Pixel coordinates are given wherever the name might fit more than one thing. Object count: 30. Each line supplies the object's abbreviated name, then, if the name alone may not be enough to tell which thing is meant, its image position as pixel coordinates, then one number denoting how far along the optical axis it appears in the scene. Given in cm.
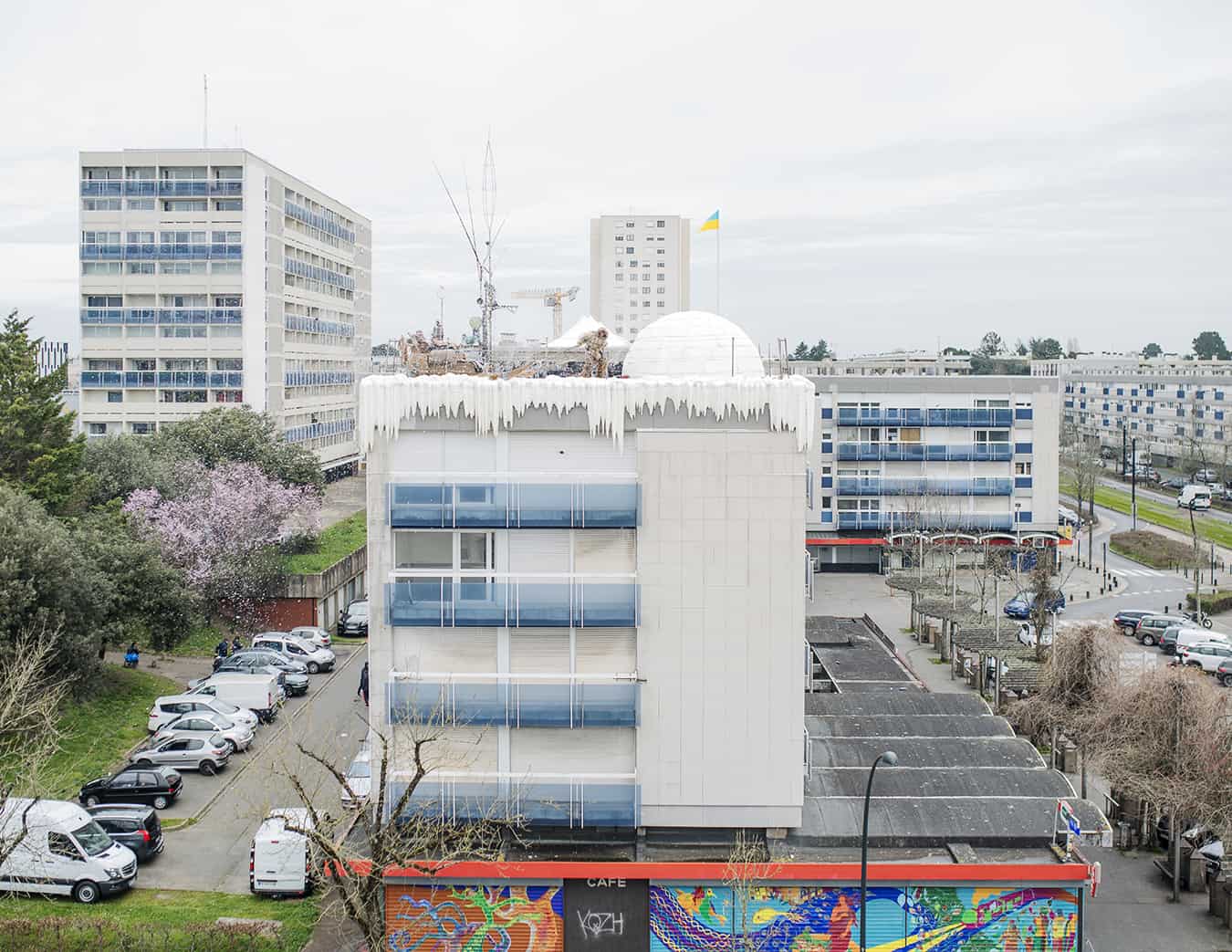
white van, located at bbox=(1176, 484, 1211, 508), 9248
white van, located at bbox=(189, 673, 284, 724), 3878
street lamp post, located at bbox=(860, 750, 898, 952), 1938
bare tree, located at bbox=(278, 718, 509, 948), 2073
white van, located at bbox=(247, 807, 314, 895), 2648
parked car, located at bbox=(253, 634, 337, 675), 4600
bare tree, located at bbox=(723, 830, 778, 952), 2194
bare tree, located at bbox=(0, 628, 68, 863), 2459
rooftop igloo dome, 3016
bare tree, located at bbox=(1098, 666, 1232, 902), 2725
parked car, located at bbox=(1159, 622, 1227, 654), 4959
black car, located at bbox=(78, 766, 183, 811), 3122
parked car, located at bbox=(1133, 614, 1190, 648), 5275
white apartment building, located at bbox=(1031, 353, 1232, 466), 10981
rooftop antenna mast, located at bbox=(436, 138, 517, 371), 2928
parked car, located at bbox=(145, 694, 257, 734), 3659
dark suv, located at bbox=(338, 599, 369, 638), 5231
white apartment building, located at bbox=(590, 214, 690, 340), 16575
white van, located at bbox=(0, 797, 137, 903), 2606
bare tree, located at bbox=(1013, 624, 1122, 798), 3506
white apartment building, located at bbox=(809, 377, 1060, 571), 6819
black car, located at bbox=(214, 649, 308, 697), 4188
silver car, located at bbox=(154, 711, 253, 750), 3481
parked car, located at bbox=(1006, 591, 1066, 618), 5774
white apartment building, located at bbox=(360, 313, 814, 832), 2367
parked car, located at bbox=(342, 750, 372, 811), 2922
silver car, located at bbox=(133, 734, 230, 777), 3409
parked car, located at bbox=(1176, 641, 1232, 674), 4722
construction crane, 12838
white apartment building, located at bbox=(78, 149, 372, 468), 7356
